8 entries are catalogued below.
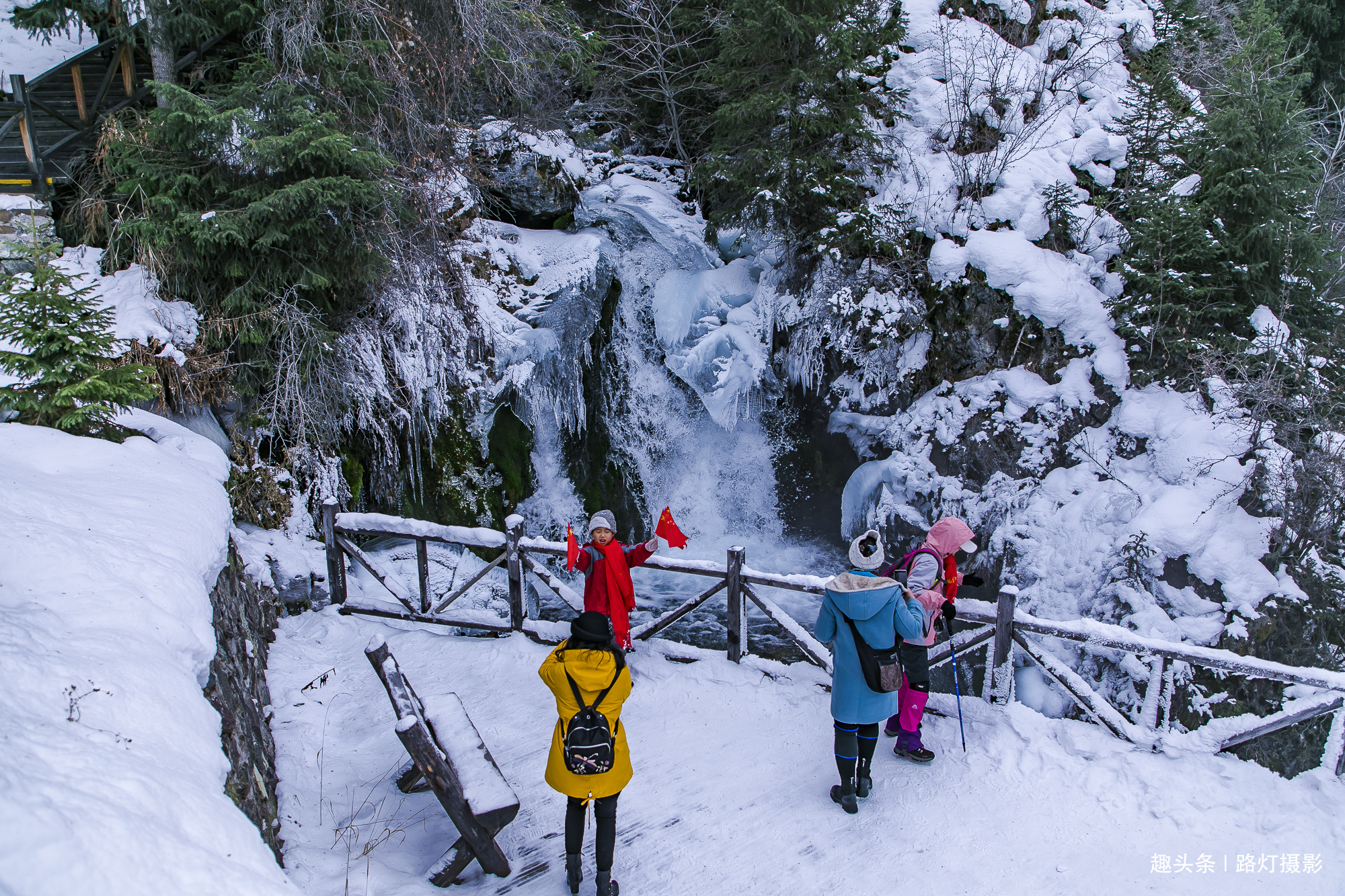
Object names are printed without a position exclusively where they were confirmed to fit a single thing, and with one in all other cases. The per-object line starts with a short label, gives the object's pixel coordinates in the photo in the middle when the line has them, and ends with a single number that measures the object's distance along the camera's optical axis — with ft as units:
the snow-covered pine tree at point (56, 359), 15.58
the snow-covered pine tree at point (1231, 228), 26.32
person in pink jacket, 13.50
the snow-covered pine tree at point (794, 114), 31.27
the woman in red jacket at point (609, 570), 14.76
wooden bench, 10.56
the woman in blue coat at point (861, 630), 12.03
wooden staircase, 24.72
